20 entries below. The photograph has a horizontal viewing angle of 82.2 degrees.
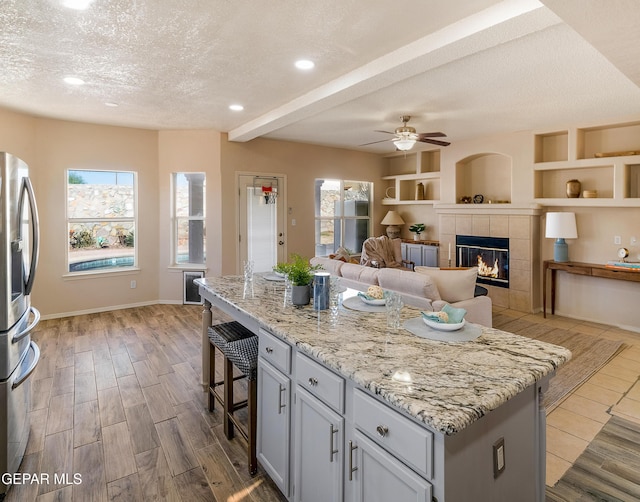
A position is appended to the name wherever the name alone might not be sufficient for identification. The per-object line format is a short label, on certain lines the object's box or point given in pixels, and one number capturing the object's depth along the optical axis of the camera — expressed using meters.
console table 4.70
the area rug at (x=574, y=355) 3.18
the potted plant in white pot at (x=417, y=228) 7.72
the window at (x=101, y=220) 5.46
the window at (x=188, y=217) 6.08
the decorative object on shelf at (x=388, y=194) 8.46
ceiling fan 4.69
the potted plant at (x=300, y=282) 2.28
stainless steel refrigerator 1.99
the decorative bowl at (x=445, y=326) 1.77
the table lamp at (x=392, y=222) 7.93
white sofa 3.46
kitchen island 1.14
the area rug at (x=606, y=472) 2.01
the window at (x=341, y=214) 7.48
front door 6.23
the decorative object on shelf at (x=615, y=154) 4.87
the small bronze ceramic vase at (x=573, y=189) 5.38
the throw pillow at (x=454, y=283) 3.61
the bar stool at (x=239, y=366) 2.14
